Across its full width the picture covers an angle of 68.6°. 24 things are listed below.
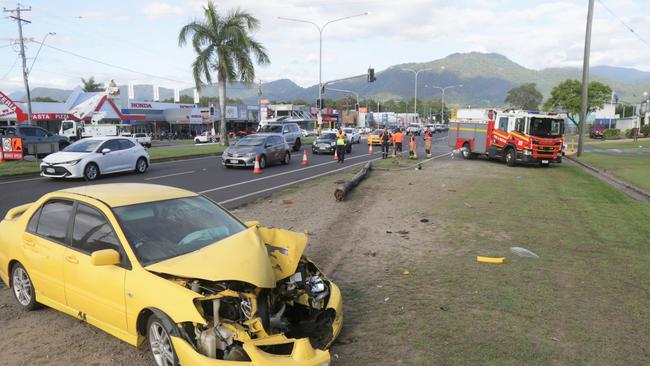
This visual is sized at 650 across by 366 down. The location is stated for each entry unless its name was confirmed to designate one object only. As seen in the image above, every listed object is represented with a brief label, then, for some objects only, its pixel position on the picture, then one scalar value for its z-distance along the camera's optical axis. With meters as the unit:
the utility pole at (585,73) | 27.45
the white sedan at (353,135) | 42.53
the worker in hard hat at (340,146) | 24.67
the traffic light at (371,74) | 41.78
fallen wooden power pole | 12.38
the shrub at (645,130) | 57.22
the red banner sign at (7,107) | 22.77
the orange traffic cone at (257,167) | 19.24
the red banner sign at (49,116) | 51.59
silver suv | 31.78
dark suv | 25.56
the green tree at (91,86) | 86.88
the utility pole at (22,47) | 39.44
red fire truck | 22.47
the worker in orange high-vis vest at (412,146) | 26.02
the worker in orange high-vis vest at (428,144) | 28.03
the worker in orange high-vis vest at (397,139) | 26.22
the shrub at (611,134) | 59.65
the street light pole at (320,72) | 46.62
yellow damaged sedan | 3.52
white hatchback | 15.73
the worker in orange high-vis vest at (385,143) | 26.80
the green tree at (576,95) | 75.00
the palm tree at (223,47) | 37.56
